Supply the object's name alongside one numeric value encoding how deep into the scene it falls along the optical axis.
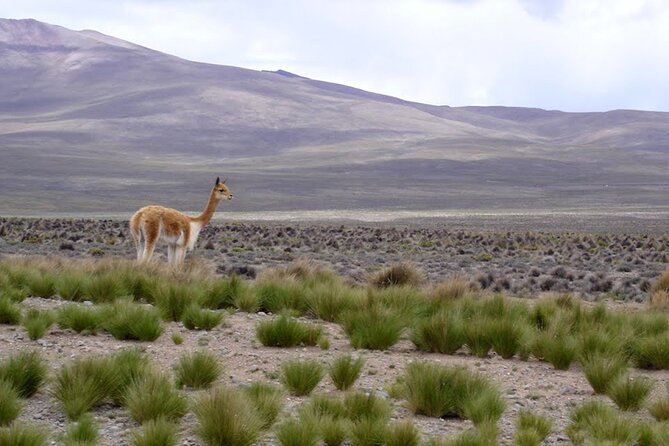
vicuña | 29.93
